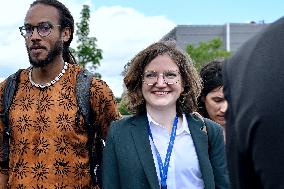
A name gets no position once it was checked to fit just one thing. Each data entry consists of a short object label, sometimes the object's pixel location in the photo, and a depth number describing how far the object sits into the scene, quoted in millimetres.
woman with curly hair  3119
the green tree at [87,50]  18016
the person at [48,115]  3262
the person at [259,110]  987
